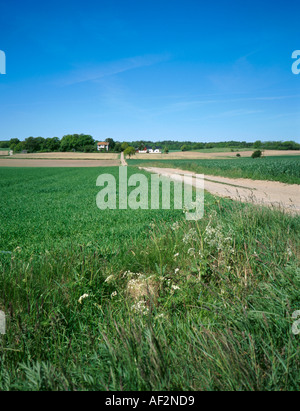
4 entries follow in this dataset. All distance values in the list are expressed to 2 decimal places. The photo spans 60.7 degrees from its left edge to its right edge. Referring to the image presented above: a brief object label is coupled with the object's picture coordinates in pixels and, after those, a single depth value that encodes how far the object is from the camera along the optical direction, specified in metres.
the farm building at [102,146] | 163.50
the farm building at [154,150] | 155.00
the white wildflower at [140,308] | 2.82
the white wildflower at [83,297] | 3.25
